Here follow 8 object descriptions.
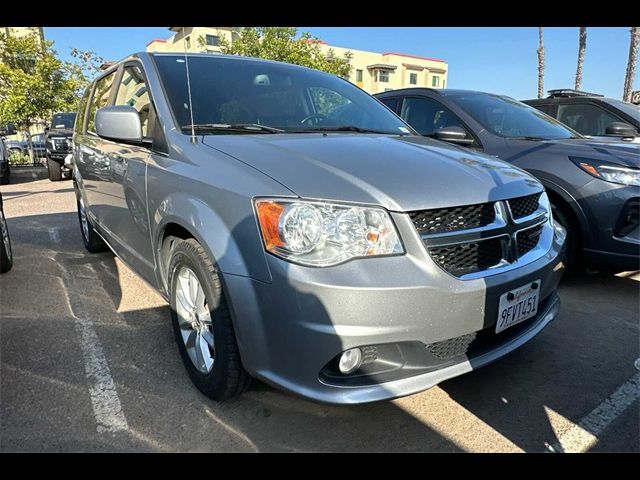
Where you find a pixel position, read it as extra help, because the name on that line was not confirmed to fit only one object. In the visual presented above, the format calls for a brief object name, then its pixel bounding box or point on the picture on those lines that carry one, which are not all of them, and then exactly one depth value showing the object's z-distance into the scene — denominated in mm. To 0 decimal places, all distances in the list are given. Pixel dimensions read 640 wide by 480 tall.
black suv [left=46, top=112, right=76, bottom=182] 11648
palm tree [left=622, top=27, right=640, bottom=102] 16031
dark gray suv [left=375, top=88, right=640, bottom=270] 3441
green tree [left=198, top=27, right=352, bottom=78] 20297
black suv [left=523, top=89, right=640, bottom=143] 5656
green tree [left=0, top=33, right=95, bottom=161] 14695
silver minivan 1750
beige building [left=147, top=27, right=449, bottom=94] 53156
